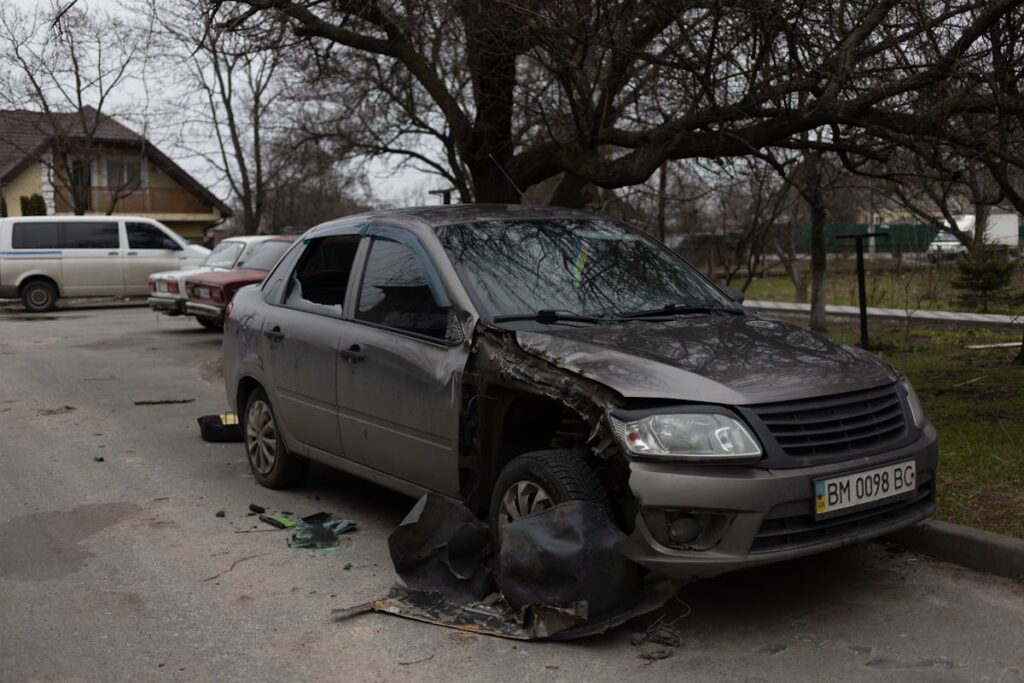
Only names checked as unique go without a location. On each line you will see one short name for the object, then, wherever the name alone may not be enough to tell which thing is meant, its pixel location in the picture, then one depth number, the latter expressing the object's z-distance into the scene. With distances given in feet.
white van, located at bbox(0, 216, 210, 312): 77.97
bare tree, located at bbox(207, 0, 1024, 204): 27.09
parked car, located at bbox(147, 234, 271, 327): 58.54
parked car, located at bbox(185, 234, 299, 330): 51.80
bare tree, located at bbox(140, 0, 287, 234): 121.60
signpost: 35.42
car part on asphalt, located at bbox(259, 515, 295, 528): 20.72
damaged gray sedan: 14.19
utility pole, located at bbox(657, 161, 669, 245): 51.02
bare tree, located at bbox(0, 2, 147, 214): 101.96
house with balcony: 130.11
